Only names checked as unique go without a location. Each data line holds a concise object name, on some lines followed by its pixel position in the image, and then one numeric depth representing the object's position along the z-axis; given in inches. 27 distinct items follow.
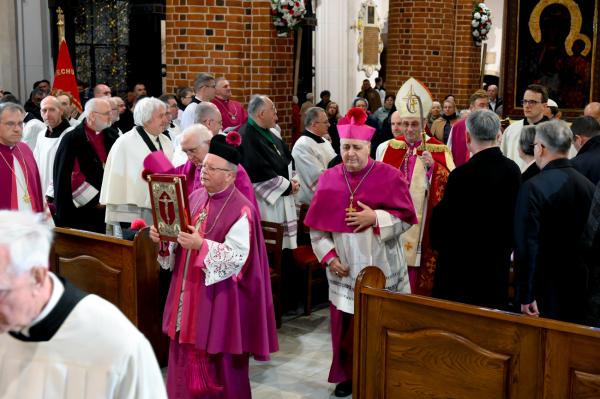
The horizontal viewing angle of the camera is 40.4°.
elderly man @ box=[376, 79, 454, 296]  247.9
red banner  403.5
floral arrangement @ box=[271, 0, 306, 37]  351.9
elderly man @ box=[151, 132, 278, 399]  182.7
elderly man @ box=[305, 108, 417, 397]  206.7
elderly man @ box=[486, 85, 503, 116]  605.3
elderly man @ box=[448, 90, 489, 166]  341.1
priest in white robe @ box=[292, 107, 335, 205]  320.1
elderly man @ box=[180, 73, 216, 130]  332.5
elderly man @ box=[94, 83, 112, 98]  396.5
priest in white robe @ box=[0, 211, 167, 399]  92.0
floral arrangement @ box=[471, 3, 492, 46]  633.6
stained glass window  689.6
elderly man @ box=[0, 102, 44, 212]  233.8
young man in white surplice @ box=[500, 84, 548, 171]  297.7
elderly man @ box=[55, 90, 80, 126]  354.9
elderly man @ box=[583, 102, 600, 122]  346.6
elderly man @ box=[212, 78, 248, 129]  343.9
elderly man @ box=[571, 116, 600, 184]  236.1
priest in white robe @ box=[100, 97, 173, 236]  257.4
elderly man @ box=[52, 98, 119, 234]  268.2
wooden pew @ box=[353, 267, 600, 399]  146.9
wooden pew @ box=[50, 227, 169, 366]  221.3
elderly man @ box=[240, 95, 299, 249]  287.1
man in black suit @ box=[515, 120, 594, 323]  185.2
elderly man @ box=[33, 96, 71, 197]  315.3
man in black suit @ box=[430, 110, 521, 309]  192.9
